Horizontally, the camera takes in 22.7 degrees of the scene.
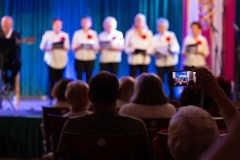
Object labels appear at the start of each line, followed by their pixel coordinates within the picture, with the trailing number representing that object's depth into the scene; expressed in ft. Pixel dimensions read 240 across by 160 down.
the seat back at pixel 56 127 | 12.63
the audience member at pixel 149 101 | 14.73
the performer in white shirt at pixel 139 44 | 34.72
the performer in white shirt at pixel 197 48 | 35.74
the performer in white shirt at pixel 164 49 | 35.84
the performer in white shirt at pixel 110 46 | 32.71
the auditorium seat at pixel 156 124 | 12.86
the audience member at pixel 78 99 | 14.16
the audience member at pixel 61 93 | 17.67
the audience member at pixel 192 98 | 12.08
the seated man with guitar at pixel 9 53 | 28.38
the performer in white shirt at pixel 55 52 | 34.19
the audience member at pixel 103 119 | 9.92
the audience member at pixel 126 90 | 18.53
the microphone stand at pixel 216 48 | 37.70
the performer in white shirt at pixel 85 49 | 34.72
